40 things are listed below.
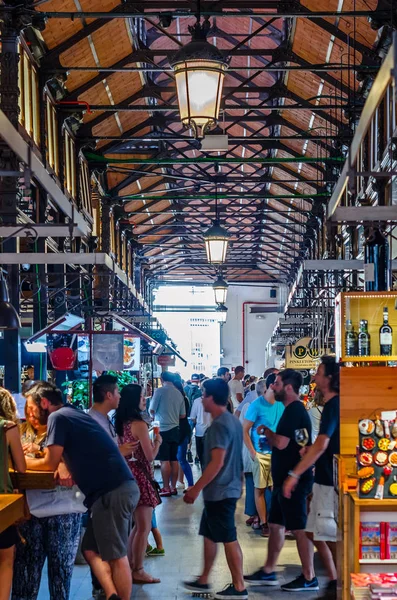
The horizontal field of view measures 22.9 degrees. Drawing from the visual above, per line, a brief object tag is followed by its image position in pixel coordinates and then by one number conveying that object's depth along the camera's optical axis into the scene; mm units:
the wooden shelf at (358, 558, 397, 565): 6349
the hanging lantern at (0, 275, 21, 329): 7809
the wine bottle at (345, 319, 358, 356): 7332
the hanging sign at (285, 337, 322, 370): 18986
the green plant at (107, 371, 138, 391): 13859
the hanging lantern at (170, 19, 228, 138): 6301
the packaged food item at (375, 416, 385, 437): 6379
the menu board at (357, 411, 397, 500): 6336
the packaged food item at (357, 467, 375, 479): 6320
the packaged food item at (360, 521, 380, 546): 6402
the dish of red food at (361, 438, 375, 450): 6383
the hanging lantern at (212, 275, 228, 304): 19766
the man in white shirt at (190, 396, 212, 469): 13568
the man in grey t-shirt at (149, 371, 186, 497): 13070
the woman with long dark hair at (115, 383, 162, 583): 7812
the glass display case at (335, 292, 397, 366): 7391
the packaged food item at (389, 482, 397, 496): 6336
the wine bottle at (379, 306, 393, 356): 7430
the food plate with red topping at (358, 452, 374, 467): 6336
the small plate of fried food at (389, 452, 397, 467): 6355
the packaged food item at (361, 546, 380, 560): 6402
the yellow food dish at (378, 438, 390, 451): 6371
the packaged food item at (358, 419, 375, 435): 6379
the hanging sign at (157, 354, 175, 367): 20250
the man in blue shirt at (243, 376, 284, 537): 9969
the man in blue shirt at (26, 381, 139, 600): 6242
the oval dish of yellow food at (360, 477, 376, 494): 6344
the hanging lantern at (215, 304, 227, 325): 30794
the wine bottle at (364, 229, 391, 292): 8359
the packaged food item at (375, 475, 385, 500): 6344
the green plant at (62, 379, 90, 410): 12320
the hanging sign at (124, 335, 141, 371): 12719
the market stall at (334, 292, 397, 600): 6344
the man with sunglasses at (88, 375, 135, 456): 7000
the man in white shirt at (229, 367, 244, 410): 15530
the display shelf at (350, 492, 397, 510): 6297
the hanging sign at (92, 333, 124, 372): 10961
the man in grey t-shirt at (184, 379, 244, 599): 7301
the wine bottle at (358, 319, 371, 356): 7359
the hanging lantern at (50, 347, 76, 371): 11125
